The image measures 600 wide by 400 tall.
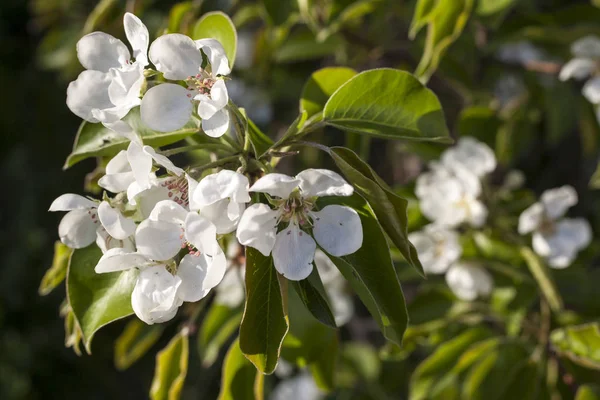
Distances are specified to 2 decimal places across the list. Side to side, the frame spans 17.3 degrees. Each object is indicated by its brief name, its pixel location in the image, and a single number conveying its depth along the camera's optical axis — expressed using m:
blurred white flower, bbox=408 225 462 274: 0.64
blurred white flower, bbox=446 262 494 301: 0.65
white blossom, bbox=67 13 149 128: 0.53
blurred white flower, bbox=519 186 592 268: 0.64
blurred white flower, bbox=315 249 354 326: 0.71
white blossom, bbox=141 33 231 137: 0.53
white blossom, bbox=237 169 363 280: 0.52
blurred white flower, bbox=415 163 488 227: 0.64
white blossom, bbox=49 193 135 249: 0.54
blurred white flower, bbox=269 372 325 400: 0.91
